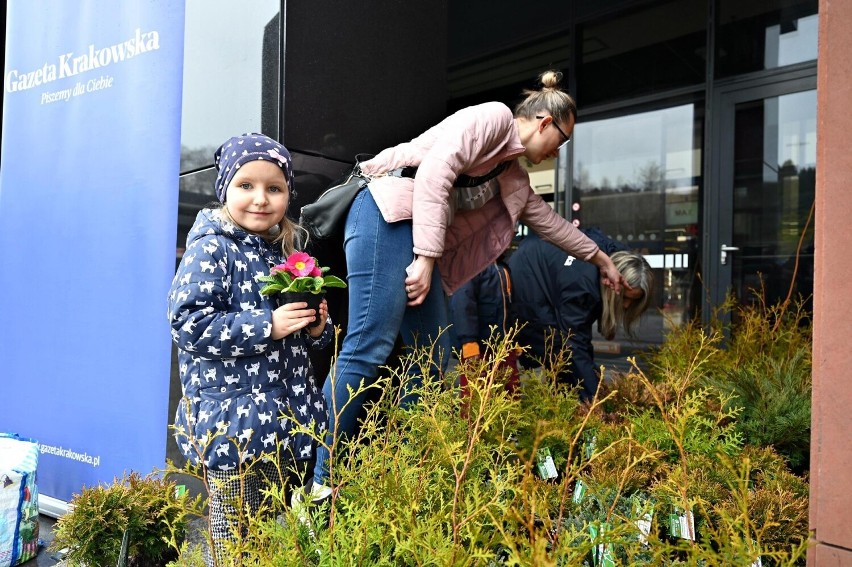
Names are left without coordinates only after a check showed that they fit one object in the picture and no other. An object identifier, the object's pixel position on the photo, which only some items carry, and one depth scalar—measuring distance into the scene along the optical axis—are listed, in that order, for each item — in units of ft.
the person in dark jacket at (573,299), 11.07
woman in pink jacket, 7.03
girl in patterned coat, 5.94
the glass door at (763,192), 17.79
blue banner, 9.30
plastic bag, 8.21
